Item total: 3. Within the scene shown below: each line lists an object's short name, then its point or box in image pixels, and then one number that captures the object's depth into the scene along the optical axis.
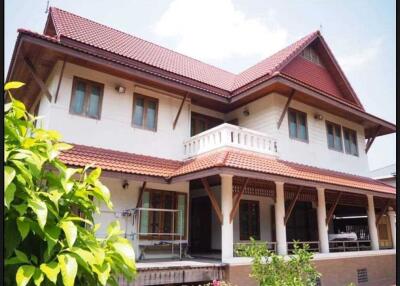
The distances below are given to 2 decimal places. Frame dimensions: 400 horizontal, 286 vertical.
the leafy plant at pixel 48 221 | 1.16
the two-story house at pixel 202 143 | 8.87
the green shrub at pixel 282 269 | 4.64
